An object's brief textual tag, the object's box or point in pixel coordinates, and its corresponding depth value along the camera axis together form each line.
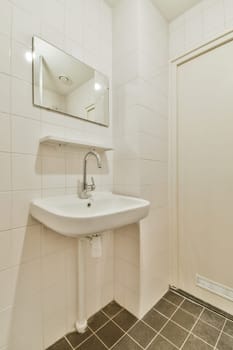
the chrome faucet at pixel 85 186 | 1.08
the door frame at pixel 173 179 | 1.45
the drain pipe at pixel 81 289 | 1.04
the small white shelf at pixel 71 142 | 0.89
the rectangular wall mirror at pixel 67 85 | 0.94
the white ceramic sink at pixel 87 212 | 0.67
